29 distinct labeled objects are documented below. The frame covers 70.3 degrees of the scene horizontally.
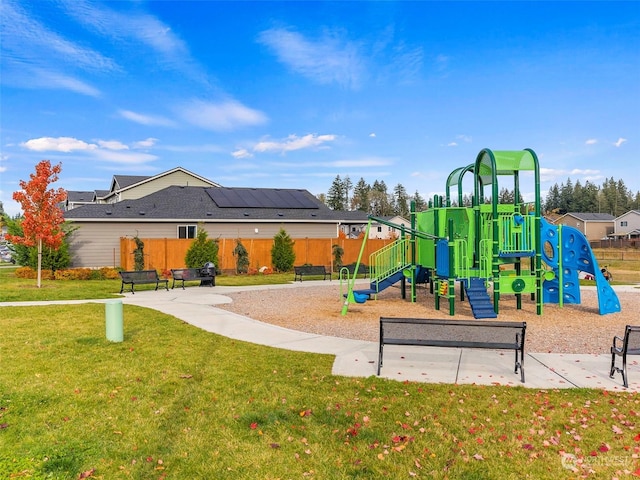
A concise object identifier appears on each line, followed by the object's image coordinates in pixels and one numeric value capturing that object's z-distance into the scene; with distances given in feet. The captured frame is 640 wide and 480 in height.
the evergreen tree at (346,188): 380.21
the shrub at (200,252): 82.17
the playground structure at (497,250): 39.40
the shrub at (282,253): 89.81
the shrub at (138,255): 80.23
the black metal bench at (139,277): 56.95
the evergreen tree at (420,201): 406.13
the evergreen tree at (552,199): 442.38
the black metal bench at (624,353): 20.74
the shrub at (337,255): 92.32
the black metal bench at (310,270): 71.97
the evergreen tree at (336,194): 351.48
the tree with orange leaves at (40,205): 63.77
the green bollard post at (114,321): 29.04
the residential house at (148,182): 118.52
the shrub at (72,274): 73.15
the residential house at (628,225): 253.24
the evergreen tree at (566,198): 412.57
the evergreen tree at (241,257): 85.20
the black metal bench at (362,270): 76.97
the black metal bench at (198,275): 61.72
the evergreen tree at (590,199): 396.78
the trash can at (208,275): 64.39
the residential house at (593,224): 272.92
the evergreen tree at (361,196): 375.45
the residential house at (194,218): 86.33
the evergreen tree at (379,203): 369.71
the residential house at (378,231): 212.84
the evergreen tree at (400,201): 365.67
